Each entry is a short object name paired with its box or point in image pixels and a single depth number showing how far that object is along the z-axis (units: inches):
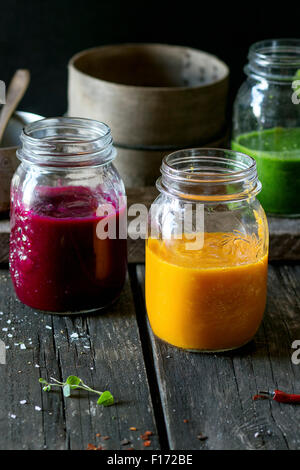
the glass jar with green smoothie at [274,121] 32.3
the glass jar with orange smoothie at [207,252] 26.1
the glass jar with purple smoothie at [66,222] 27.6
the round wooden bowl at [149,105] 33.3
